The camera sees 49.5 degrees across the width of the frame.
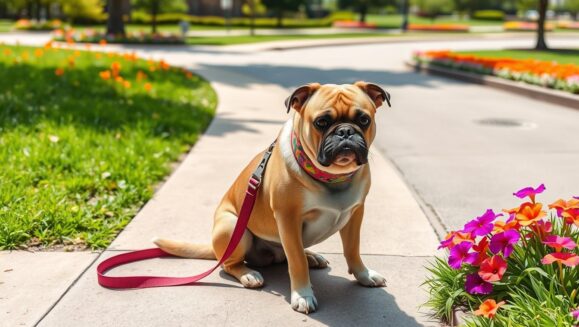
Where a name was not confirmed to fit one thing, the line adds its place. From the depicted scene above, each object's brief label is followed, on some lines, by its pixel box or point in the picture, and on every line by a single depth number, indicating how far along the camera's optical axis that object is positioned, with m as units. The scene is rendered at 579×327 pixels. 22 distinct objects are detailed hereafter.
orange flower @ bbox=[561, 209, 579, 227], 3.01
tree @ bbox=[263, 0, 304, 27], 49.06
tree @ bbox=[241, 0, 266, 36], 49.40
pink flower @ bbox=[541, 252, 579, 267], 2.75
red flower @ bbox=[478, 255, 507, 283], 2.91
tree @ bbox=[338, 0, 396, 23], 54.03
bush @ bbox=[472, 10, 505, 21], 67.32
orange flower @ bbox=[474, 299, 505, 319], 2.74
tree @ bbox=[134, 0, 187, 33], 35.12
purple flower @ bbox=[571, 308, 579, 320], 2.55
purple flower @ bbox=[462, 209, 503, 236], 3.12
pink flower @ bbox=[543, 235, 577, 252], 2.84
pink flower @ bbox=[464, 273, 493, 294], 2.99
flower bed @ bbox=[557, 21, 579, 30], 54.06
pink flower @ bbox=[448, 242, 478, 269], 3.06
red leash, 3.62
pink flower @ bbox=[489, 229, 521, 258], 3.03
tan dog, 3.07
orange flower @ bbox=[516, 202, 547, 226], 3.03
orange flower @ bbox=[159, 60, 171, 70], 14.01
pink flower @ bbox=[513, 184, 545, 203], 3.20
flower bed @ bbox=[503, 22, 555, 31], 49.53
